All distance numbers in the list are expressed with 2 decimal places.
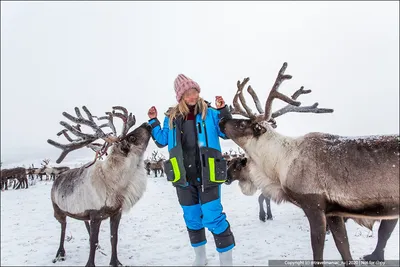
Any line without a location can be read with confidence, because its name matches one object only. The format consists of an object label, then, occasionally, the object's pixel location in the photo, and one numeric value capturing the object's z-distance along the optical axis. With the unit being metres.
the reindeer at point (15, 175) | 22.71
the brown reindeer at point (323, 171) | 2.72
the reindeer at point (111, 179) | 4.29
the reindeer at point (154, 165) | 22.90
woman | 3.24
